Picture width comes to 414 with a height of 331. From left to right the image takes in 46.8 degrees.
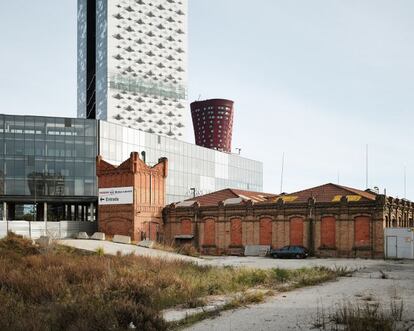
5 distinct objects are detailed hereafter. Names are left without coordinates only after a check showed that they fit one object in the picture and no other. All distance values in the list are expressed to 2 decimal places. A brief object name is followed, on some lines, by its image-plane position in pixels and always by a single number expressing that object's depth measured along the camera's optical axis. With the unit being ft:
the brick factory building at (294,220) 129.49
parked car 131.95
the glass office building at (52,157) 200.03
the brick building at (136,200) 153.69
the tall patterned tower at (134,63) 439.22
